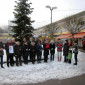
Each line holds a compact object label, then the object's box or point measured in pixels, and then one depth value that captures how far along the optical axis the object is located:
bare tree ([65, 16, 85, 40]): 25.12
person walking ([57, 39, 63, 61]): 9.53
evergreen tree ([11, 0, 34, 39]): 11.14
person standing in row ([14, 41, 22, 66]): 7.94
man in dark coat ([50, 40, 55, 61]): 9.33
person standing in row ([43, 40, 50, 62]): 8.98
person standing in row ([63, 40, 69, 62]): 9.06
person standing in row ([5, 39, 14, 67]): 7.75
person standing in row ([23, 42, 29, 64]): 8.40
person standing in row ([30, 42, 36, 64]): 8.58
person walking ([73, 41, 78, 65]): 8.41
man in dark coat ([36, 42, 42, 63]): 8.92
